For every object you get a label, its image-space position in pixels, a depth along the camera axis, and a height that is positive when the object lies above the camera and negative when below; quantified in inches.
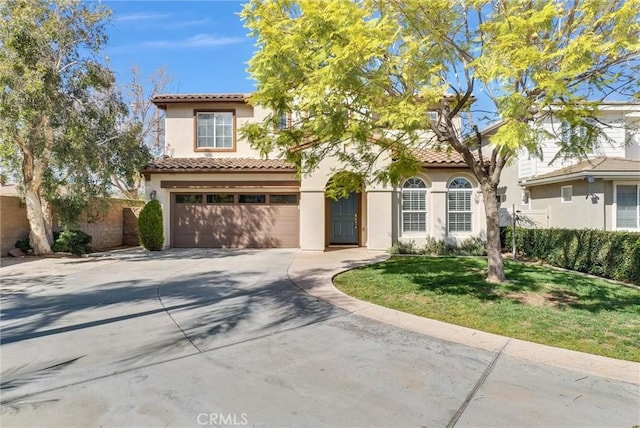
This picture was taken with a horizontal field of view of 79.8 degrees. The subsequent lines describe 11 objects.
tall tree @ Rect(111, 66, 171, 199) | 1122.7 +331.8
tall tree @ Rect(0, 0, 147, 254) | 430.9 +129.4
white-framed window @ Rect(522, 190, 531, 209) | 718.5 +37.0
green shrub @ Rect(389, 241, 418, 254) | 567.4 -44.9
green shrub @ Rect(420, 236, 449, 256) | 572.7 -44.4
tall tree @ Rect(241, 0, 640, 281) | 225.8 +103.9
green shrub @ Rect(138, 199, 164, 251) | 606.9 -11.9
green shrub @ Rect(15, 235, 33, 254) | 539.8 -37.2
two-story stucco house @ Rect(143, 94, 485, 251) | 586.6 +34.3
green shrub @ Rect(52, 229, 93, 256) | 550.0 -34.7
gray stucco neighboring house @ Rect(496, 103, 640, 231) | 550.0 +42.0
